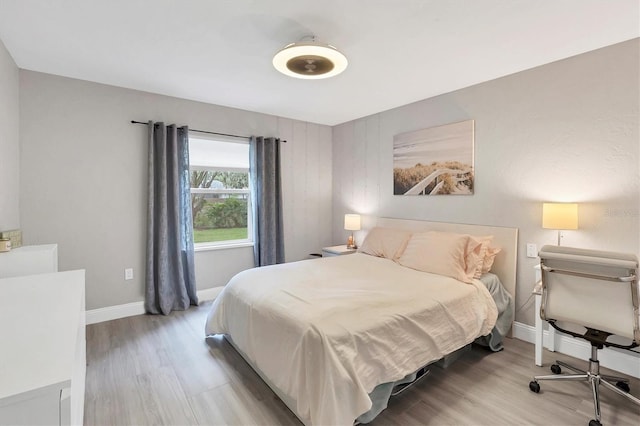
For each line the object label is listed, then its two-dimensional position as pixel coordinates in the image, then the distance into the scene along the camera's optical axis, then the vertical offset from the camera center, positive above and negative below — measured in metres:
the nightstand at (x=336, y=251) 4.05 -0.56
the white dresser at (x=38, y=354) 0.76 -0.43
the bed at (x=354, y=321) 1.59 -0.72
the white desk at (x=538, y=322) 2.30 -0.87
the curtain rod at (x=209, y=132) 3.30 +0.96
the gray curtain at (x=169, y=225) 3.33 -0.16
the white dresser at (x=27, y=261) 2.05 -0.35
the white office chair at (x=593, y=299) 1.74 -0.56
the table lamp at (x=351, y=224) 4.23 -0.20
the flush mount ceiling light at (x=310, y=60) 1.98 +1.04
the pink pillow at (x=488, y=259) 2.79 -0.47
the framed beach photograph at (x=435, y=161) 3.20 +0.55
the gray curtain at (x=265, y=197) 4.09 +0.17
